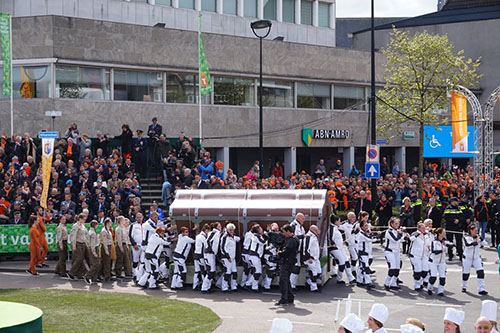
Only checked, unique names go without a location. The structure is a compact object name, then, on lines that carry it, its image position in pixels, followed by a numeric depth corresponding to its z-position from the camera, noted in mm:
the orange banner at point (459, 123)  35375
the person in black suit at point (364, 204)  26719
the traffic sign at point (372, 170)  27453
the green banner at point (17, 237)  23203
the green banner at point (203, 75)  31469
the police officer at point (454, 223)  23011
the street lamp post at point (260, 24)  28656
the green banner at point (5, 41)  29203
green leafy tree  35438
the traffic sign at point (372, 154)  27320
